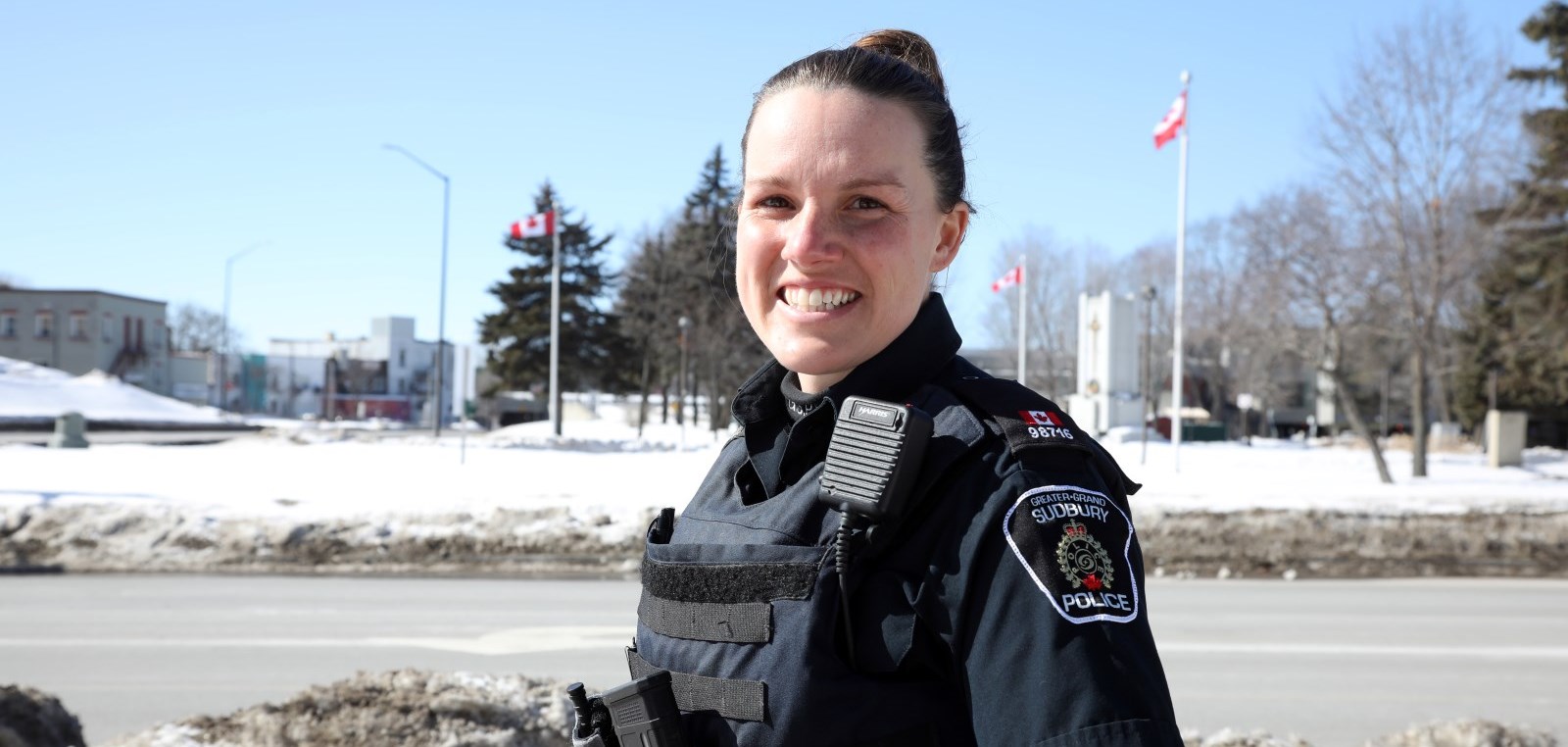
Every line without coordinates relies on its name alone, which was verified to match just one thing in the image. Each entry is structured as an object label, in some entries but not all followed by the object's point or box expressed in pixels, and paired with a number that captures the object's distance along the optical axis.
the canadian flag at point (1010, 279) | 36.51
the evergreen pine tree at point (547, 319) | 59.56
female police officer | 1.31
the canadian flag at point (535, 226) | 34.44
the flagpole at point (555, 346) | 39.03
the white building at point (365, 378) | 92.56
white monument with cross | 46.41
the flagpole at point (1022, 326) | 38.08
